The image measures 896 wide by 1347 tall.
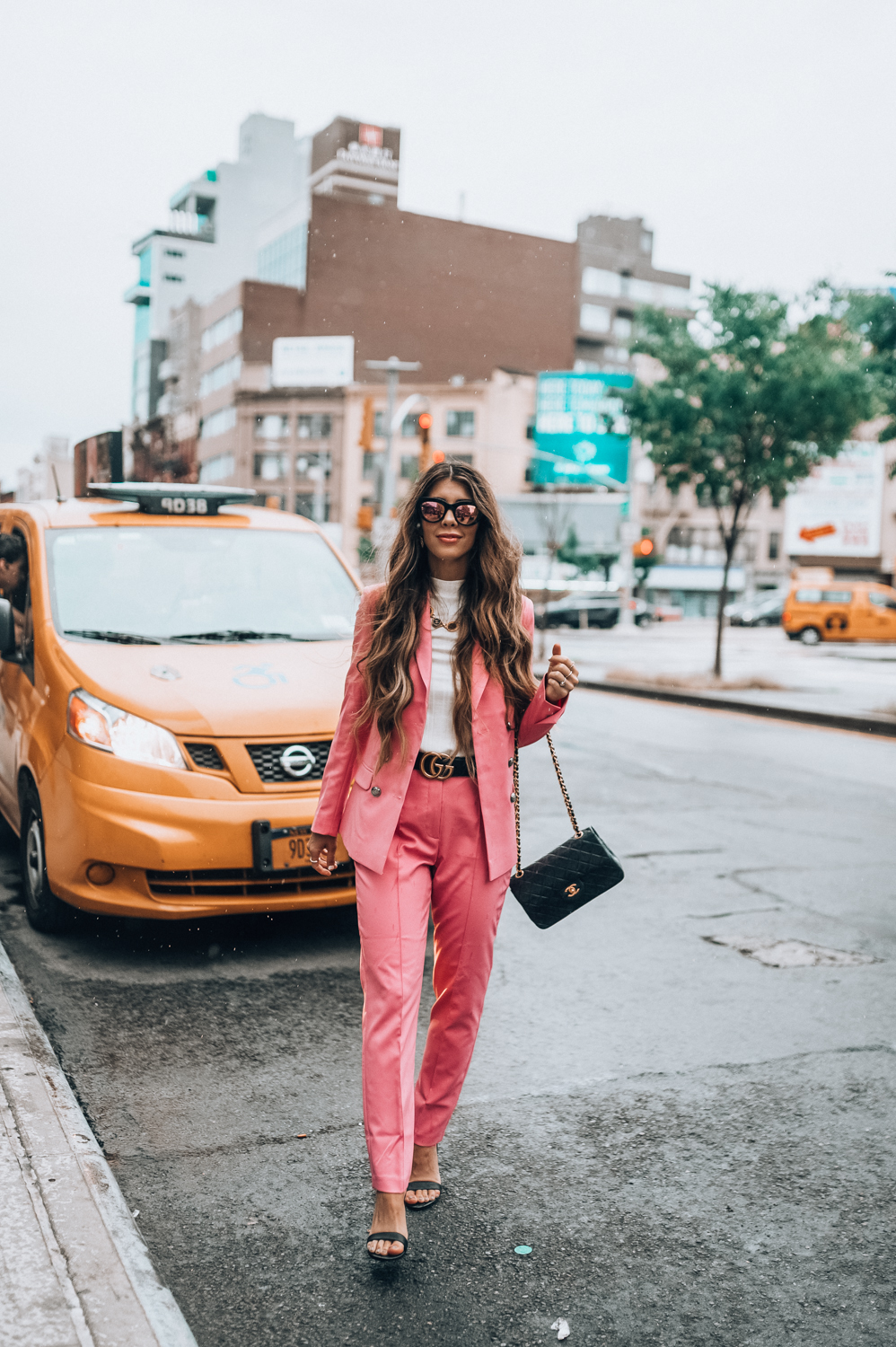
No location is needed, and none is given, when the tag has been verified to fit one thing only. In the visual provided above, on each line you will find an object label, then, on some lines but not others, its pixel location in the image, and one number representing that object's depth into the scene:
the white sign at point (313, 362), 75.88
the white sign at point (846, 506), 64.76
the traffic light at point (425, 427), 25.78
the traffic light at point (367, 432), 29.34
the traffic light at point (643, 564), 66.81
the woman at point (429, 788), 2.84
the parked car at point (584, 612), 46.19
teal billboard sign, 48.72
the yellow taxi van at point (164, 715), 4.67
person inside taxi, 5.88
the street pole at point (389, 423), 31.92
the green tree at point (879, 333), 13.95
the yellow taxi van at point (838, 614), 38.28
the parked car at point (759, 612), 51.81
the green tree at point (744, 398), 18.33
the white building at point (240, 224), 85.12
